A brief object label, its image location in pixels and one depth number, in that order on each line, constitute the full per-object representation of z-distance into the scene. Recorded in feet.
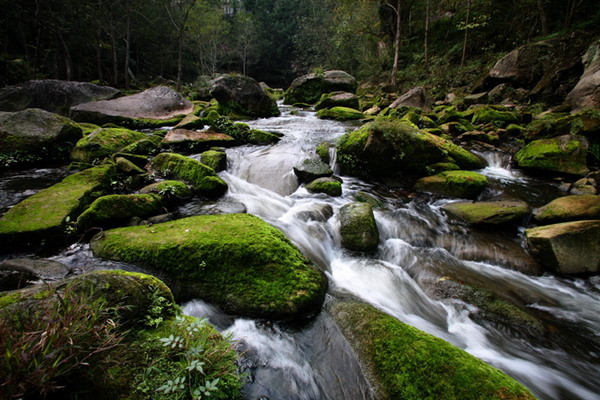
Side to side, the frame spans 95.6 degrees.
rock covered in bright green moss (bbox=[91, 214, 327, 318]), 10.55
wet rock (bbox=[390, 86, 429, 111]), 49.98
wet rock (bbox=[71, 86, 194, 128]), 38.19
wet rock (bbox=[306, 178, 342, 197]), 23.16
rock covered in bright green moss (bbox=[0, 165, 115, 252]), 12.84
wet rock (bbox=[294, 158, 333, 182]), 24.94
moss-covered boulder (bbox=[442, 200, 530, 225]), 18.83
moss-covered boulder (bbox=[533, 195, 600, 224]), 16.76
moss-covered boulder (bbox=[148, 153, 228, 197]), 20.42
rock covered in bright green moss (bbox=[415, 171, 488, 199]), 23.35
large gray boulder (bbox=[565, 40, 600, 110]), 31.83
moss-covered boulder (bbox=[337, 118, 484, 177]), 25.30
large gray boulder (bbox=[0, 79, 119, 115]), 38.83
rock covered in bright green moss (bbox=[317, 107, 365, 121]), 50.42
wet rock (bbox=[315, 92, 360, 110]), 58.29
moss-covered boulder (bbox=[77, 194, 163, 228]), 14.29
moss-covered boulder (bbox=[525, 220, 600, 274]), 14.62
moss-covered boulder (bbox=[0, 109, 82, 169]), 23.38
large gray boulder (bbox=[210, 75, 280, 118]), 49.11
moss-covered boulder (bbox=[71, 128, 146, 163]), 24.49
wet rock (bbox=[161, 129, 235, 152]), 29.53
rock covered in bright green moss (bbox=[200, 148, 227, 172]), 26.08
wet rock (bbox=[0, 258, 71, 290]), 10.17
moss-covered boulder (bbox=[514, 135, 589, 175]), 24.18
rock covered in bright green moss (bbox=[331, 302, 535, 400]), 6.78
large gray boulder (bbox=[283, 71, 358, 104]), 70.03
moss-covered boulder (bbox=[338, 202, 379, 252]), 16.61
